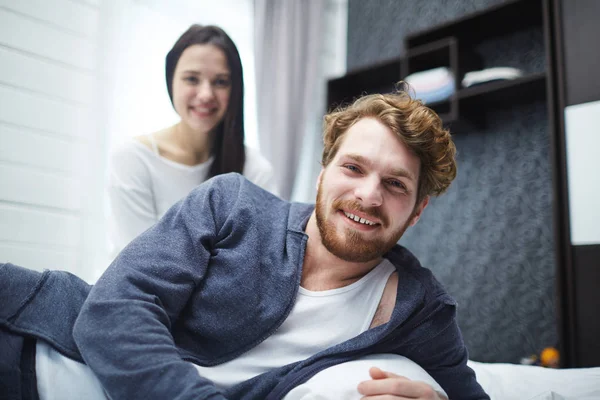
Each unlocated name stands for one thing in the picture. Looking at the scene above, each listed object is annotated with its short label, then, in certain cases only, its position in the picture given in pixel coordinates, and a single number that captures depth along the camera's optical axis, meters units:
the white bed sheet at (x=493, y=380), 0.98
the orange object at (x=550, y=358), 2.04
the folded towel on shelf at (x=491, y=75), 2.35
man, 0.93
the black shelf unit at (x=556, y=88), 1.90
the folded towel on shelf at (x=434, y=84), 2.52
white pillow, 0.97
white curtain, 2.95
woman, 2.04
